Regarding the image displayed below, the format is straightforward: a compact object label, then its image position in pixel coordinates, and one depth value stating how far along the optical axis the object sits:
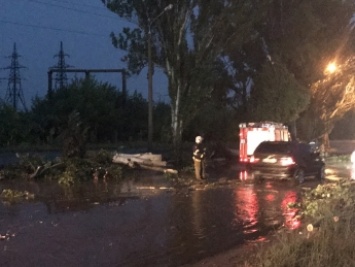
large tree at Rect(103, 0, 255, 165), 28.45
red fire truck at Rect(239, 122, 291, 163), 28.29
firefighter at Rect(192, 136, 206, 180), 22.11
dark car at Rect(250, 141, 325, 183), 21.92
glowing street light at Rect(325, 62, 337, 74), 36.75
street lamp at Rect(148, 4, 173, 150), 27.94
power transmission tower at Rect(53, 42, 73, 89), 55.88
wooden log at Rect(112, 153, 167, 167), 24.97
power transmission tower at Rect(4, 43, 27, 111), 57.28
